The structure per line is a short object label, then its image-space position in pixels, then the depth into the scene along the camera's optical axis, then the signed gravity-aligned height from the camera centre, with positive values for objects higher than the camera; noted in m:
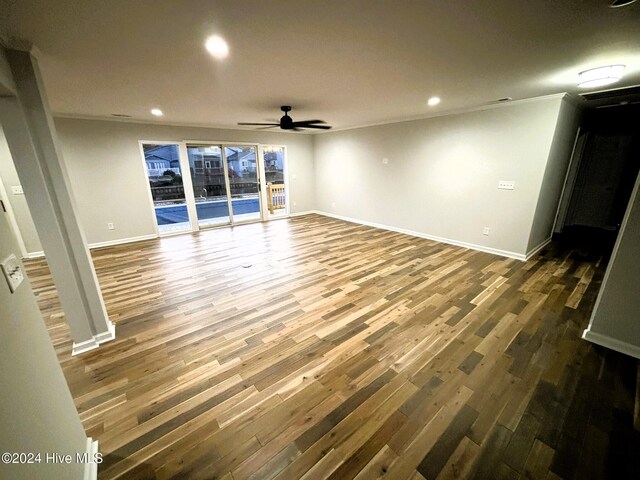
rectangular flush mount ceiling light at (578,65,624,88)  2.40 +0.90
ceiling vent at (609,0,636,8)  1.35 +0.87
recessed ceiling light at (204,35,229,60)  1.78 +0.93
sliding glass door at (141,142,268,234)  5.93 -0.41
